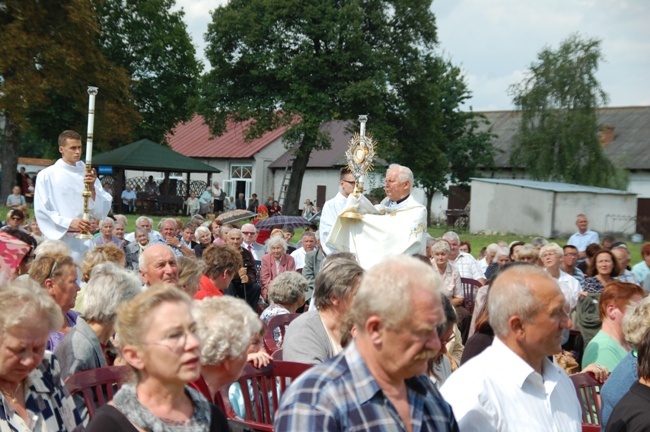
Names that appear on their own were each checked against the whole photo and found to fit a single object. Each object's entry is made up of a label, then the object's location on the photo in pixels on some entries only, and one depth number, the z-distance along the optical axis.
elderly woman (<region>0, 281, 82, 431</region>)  3.53
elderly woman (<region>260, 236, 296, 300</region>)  11.47
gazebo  37.00
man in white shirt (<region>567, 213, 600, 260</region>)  15.93
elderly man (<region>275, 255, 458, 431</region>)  2.70
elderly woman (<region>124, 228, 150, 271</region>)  10.93
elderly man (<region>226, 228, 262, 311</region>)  10.15
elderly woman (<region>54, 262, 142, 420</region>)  4.54
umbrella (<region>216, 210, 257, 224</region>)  15.95
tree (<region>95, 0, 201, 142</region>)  45.25
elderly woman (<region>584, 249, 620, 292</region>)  9.76
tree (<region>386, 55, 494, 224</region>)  41.25
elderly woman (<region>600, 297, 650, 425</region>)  4.48
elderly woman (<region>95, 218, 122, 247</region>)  11.48
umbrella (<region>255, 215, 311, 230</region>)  16.96
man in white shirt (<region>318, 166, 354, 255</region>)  9.55
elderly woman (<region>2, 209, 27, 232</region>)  11.80
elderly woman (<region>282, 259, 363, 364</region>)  5.02
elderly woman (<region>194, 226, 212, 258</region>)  12.80
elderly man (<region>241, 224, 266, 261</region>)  13.03
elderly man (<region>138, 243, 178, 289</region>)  6.05
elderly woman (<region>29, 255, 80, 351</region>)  5.28
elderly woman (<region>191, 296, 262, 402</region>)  3.76
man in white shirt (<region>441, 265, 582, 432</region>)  3.29
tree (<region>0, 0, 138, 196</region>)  29.73
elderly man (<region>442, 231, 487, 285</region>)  11.73
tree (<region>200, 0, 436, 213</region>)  39.25
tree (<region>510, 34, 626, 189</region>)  41.09
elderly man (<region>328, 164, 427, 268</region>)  8.21
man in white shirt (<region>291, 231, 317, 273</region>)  12.61
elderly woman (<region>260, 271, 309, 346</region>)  7.10
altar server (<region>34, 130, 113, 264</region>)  8.52
